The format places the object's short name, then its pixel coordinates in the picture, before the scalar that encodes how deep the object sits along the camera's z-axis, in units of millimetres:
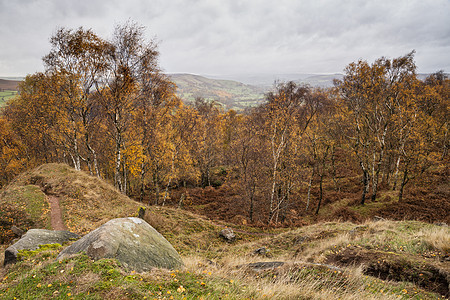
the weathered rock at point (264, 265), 7410
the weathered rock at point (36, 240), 7496
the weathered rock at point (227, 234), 16484
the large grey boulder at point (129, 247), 6145
